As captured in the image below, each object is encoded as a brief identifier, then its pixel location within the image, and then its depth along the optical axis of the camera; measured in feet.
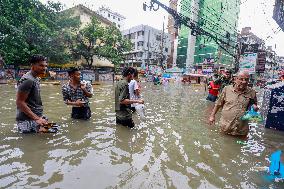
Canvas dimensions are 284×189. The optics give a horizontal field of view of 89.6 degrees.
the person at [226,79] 23.45
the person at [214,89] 24.55
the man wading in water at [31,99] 8.75
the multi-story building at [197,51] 102.69
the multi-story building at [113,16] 167.79
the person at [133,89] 11.68
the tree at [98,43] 67.01
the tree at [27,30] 51.70
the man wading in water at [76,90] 11.98
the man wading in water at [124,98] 11.31
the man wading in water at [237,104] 10.52
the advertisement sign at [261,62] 33.38
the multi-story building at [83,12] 82.50
